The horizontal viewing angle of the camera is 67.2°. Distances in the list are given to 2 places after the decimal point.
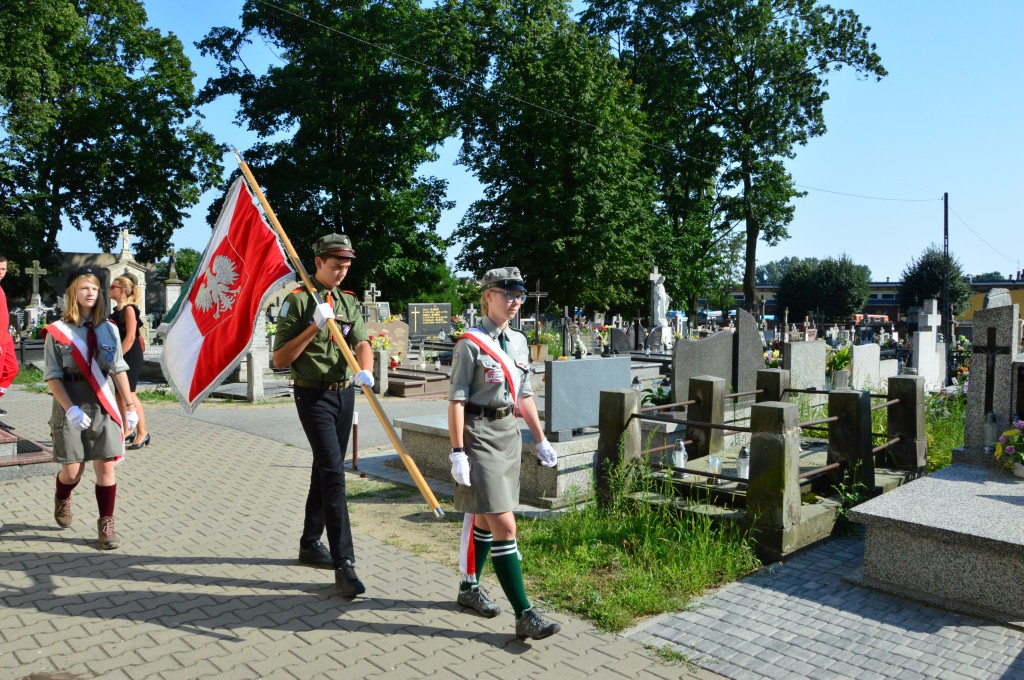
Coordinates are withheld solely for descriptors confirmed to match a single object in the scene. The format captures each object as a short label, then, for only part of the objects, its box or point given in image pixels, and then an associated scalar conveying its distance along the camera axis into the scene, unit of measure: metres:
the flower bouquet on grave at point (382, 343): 18.11
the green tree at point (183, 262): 65.26
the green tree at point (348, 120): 32.84
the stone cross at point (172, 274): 33.33
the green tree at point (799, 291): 60.41
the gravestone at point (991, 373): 6.04
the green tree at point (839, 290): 58.72
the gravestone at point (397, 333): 20.53
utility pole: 27.16
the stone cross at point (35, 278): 27.62
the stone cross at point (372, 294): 29.40
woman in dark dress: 8.27
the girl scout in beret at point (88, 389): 5.34
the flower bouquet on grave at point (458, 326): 22.89
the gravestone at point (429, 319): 28.54
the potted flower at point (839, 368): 13.52
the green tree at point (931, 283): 53.78
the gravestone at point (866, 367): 13.41
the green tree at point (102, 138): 32.56
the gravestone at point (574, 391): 7.09
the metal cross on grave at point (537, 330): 22.37
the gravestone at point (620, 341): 27.36
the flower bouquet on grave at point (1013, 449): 5.64
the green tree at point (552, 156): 31.48
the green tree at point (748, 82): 34.78
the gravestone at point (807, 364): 11.33
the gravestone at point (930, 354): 16.30
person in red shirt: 5.79
